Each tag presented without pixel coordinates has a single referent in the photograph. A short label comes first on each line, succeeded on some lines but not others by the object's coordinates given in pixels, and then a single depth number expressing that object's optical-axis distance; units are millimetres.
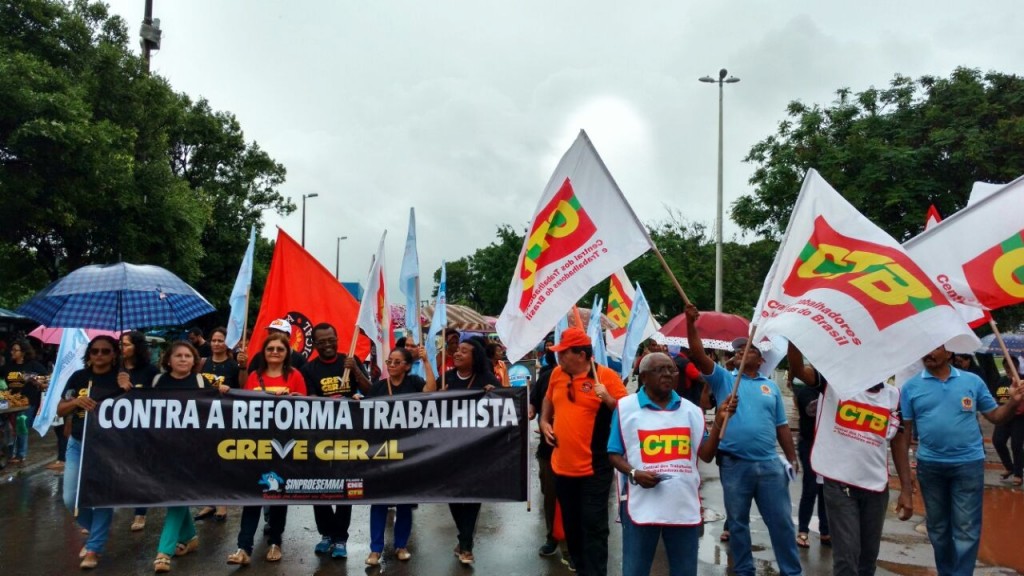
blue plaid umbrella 6926
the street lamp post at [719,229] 22125
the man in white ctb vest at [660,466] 4191
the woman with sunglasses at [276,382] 6125
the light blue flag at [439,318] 7297
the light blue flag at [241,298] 8727
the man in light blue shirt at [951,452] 5023
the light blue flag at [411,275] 6852
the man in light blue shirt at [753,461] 5020
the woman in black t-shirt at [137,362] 6148
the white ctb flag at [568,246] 5398
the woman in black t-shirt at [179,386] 5828
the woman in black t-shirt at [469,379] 6195
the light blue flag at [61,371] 7262
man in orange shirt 5109
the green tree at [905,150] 16766
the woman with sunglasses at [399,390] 6059
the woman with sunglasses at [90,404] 5910
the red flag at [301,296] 8867
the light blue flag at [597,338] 8719
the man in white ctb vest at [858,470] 4754
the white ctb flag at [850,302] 4023
